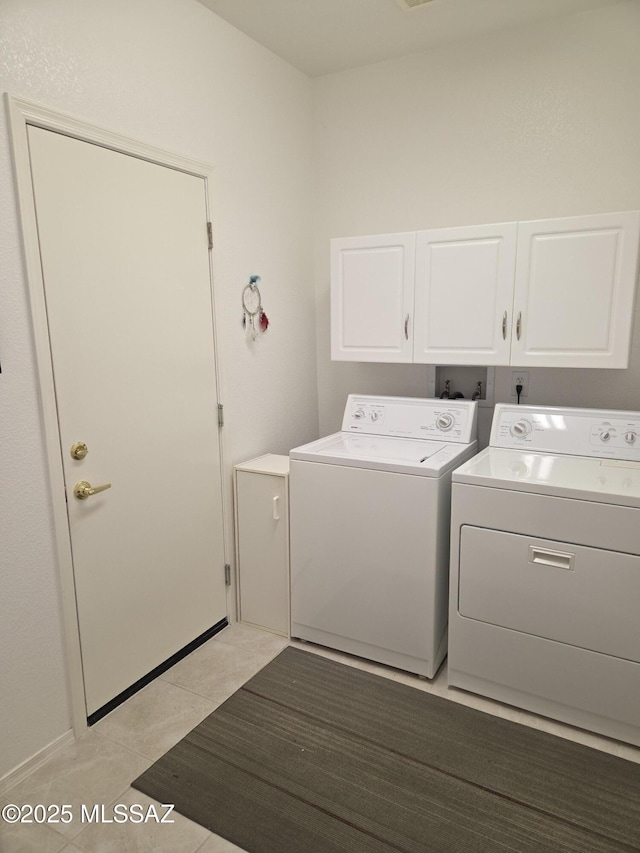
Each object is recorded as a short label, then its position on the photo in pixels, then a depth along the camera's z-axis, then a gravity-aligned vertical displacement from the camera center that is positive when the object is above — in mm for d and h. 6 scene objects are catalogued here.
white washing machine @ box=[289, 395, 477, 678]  2242 -890
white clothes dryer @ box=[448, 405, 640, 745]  1912 -923
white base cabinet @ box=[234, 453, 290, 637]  2604 -1006
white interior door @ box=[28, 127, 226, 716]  1881 -240
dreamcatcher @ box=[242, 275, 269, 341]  2732 +70
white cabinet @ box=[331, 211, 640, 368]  2252 +131
